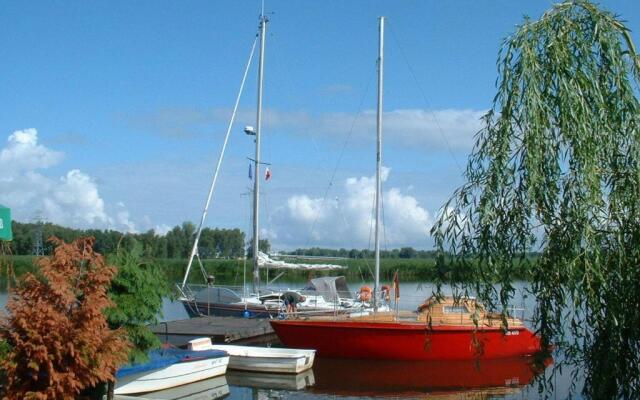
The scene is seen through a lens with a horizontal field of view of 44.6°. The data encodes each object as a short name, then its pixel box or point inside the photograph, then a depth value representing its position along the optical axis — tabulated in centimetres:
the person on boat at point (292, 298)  3025
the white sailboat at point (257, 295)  3053
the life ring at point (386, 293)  2909
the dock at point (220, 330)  2412
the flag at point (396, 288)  2495
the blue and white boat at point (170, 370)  1605
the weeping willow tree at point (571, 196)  809
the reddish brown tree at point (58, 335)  986
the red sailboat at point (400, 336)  2303
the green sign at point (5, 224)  796
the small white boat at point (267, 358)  2020
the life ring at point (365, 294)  3121
